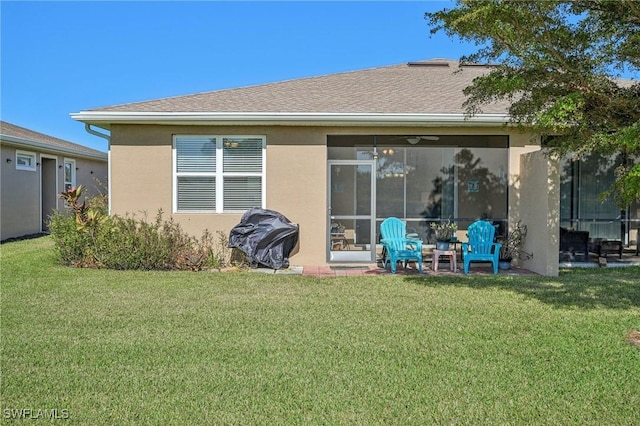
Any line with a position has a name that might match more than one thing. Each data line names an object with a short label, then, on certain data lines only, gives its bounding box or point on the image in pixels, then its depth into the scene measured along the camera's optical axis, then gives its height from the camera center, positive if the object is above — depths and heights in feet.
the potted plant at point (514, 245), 30.83 -2.37
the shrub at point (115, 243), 29.19 -2.33
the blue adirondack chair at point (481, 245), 28.99 -2.24
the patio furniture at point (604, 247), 32.68 -2.55
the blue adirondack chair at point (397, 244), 29.25 -2.26
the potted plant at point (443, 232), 32.53 -1.69
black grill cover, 29.89 -1.86
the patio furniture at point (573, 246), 32.50 -2.46
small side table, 30.17 -3.08
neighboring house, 46.57 +3.66
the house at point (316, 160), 30.12 +3.51
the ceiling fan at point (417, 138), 34.19 +5.47
